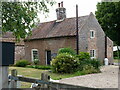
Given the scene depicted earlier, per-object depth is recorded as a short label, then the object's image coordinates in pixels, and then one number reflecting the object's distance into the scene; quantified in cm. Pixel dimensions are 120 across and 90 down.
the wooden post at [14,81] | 498
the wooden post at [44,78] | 418
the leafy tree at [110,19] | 2634
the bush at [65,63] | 1538
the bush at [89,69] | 1516
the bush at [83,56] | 1702
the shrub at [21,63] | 2299
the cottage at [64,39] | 2120
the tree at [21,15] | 503
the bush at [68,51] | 1766
